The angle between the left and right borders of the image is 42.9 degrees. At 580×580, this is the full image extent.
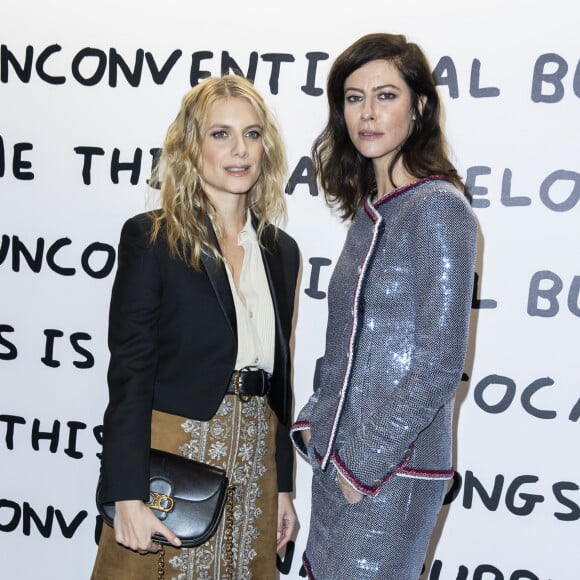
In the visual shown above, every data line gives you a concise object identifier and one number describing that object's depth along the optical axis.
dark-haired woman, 1.30
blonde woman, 1.57
